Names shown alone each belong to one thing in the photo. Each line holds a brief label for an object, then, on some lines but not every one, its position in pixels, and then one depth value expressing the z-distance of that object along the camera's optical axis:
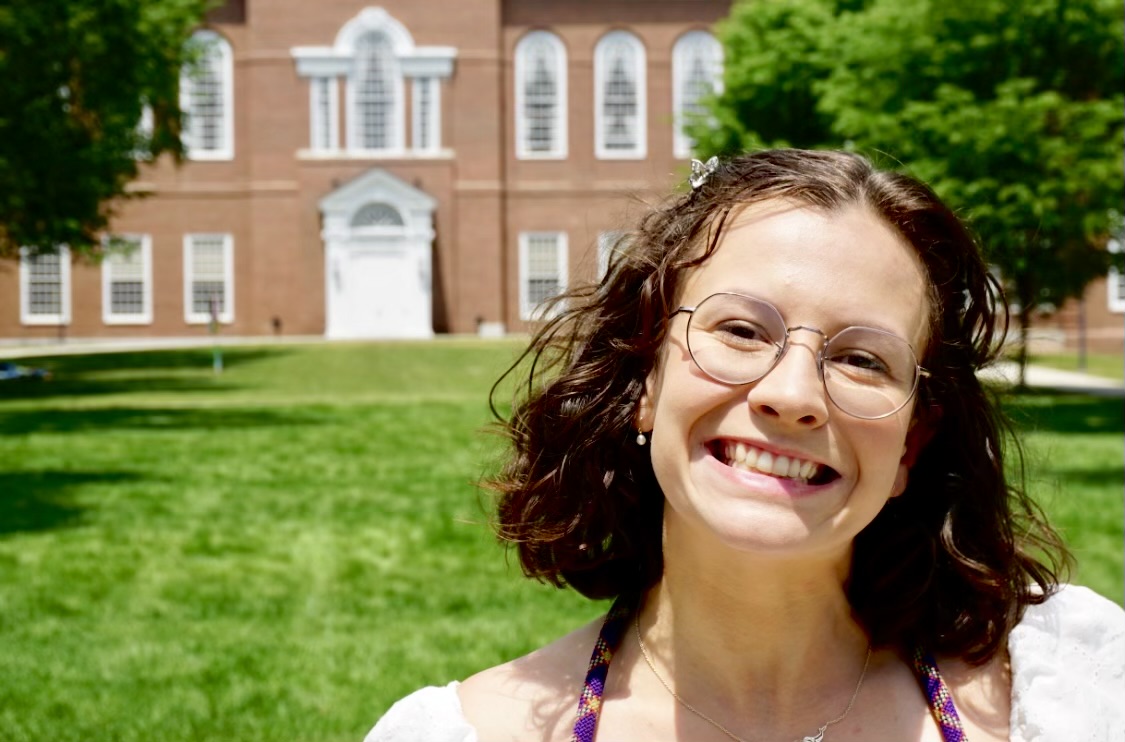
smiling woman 1.85
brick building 40.03
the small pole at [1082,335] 31.66
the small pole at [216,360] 26.53
